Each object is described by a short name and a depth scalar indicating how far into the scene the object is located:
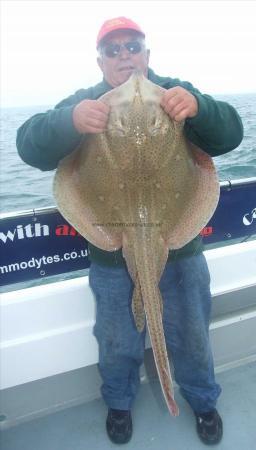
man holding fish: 1.83
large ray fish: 1.74
